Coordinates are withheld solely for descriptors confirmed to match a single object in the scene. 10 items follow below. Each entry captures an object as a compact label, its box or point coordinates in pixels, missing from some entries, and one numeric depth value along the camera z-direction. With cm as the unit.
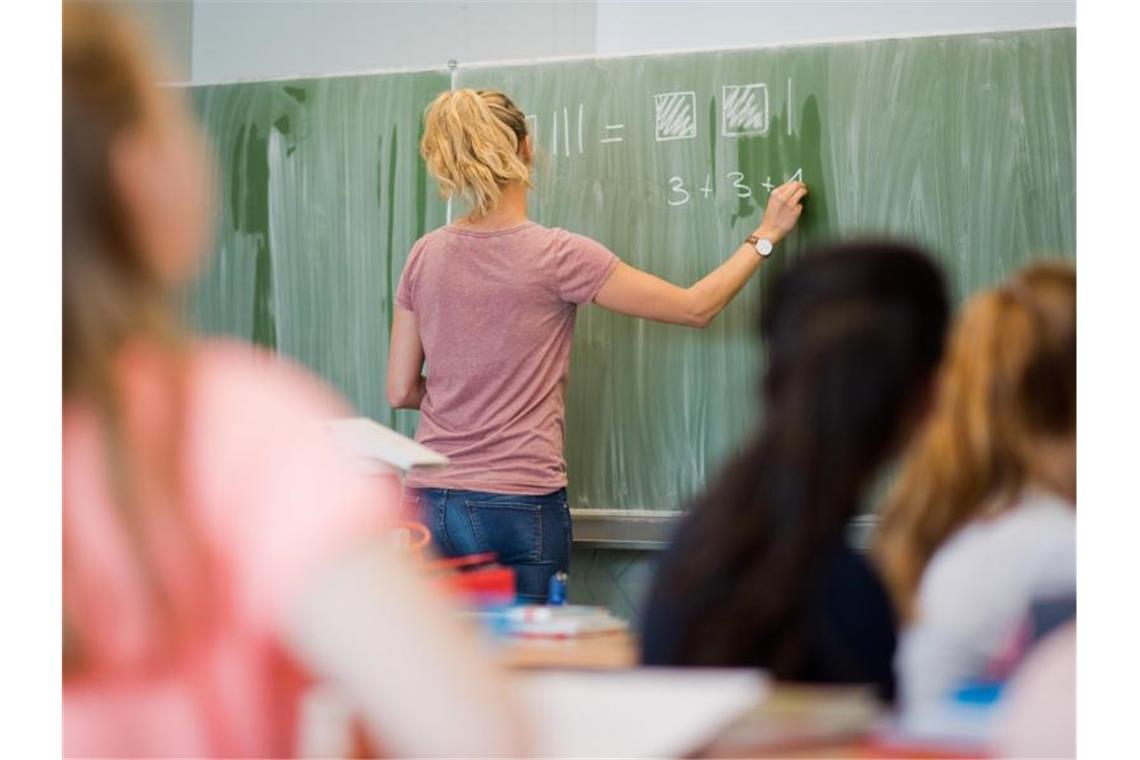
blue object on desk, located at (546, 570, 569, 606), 522
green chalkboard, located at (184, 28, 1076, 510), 510
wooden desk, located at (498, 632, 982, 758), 454
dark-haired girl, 454
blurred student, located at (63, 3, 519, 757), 418
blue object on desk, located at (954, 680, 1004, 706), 455
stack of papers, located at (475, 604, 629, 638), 486
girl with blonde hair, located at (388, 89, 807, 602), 517
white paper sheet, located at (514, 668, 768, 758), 462
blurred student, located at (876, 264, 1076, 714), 456
